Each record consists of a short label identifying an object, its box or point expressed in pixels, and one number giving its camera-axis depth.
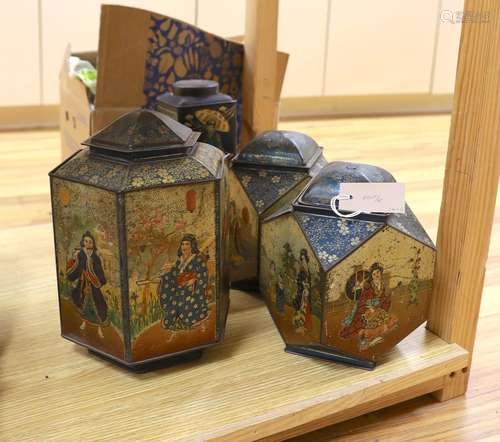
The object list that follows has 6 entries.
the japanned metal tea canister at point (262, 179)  0.86
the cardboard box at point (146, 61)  1.12
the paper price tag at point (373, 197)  0.73
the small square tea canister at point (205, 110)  0.94
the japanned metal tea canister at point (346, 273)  0.72
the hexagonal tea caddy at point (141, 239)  0.67
